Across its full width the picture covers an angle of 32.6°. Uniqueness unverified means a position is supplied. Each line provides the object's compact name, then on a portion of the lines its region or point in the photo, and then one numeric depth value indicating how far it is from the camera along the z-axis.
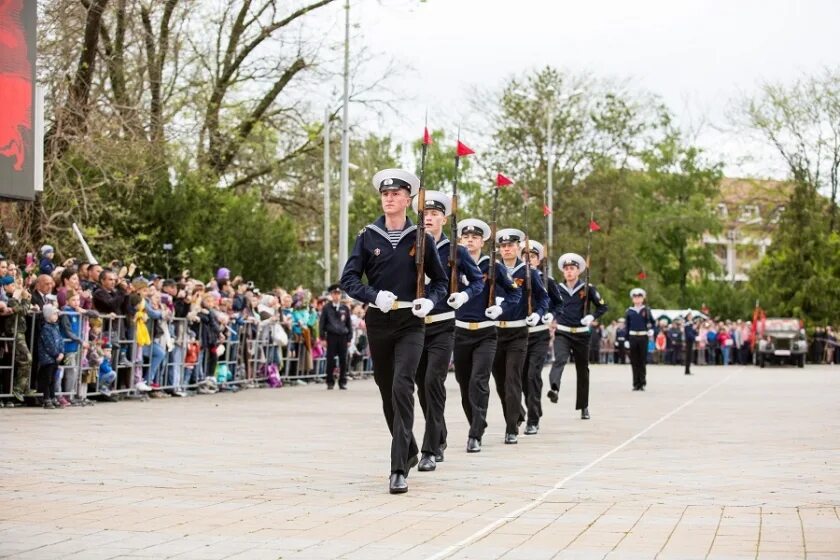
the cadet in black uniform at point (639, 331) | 26.42
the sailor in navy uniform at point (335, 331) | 26.69
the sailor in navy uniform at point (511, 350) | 14.23
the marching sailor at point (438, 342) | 11.55
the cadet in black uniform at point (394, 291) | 10.27
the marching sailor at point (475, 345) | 13.19
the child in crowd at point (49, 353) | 18.44
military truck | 50.09
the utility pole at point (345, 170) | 36.22
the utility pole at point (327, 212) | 39.12
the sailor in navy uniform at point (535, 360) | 15.77
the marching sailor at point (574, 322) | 18.19
